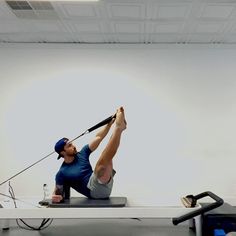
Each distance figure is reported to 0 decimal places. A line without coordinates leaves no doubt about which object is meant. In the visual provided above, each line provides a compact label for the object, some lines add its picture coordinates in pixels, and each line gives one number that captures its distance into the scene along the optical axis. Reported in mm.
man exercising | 2895
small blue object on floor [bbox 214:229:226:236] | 2368
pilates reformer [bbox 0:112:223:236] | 2598
